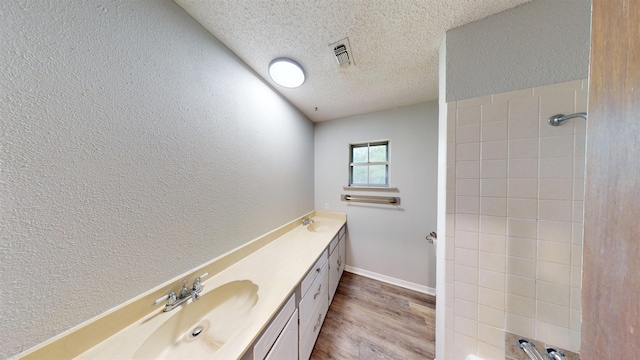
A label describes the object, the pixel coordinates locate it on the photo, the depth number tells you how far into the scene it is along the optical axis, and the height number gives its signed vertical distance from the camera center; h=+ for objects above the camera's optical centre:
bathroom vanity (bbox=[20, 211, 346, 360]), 0.60 -0.64
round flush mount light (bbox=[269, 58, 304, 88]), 1.18 +0.81
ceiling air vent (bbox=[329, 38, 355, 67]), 1.05 +0.87
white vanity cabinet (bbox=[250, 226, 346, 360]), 0.78 -0.88
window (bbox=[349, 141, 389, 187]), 2.06 +0.17
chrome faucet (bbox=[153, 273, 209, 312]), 0.78 -0.61
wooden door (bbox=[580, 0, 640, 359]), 0.24 -0.02
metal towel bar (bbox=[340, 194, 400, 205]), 1.93 -0.27
